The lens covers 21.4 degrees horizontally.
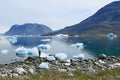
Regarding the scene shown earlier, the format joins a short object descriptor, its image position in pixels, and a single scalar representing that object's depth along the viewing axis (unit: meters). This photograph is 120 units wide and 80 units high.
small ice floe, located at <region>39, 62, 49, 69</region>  22.47
